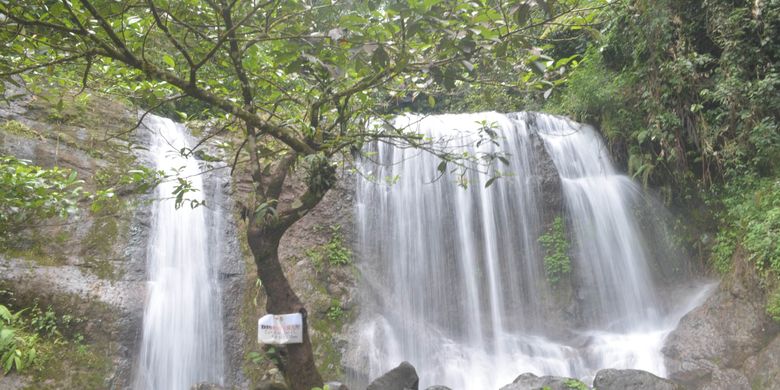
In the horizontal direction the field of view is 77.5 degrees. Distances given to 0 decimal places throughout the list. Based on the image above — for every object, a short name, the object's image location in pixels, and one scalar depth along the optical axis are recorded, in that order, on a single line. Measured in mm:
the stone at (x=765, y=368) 5301
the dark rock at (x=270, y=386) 3582
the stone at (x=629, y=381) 4785
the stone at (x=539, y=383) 4816
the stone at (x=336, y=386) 3973
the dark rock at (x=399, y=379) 4668
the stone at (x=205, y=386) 4566
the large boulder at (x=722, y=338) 5762
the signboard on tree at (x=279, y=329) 2971
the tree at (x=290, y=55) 2393
